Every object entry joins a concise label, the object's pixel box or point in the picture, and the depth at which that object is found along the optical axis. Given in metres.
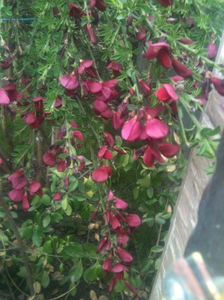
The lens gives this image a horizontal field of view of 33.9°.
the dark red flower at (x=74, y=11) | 0.82
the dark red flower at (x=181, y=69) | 0.67
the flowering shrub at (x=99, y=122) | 0.74
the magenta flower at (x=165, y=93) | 0.65
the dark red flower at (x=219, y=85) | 0.64
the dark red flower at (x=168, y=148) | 0.72
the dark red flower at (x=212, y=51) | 0.93
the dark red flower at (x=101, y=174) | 1.00
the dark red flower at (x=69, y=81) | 0.86
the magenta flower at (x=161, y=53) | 0.64
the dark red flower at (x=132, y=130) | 0.71
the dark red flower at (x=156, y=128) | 0.67
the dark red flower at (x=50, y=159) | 1.01
